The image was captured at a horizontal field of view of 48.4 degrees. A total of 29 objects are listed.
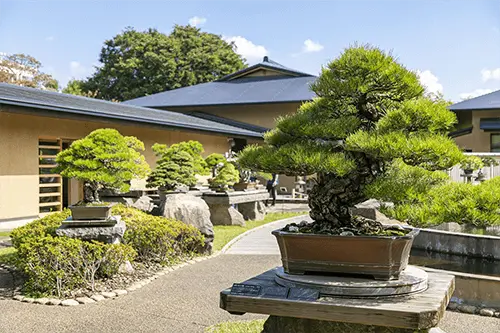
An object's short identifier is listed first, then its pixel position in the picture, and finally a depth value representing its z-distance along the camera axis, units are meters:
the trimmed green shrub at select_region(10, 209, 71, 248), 8.56
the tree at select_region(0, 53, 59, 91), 36.72
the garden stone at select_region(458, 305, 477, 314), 6.29
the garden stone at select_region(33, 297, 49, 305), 6.66
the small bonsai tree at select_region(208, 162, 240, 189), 15.98
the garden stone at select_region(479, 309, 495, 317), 6.19
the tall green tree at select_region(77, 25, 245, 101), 42.56
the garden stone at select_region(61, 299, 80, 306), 6.61
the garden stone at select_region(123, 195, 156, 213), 13.55
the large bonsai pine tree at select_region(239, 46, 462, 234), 3.93
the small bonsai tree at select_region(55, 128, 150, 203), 8.78
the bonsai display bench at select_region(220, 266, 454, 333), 3.62
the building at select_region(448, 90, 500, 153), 23.67
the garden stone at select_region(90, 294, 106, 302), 6.85
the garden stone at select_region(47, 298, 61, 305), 6.63
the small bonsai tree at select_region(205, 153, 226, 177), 18.89
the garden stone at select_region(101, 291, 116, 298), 7.00
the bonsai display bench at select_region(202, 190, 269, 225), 15.30
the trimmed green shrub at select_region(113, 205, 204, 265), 9.09
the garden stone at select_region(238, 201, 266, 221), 17.19
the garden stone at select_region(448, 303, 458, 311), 6.43
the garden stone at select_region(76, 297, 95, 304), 6.73
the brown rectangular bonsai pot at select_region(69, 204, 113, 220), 8.24
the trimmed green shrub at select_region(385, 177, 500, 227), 3.99
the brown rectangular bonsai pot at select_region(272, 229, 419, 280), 3.93
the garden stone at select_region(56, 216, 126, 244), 7.95
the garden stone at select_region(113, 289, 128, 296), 7.14
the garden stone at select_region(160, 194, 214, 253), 10.67
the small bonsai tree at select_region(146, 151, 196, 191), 15.27
